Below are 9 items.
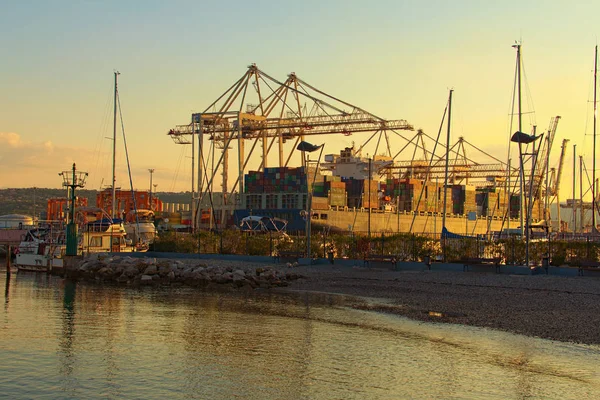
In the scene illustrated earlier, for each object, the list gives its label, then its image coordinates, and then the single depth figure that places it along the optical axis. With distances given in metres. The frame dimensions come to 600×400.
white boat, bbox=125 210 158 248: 65.46
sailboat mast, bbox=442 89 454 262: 56.41
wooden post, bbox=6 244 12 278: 44.08
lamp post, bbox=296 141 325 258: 46.21
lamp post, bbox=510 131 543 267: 44.76
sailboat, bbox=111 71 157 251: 61.53
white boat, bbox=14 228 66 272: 48.90
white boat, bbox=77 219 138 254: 53.12
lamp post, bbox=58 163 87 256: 46.00
